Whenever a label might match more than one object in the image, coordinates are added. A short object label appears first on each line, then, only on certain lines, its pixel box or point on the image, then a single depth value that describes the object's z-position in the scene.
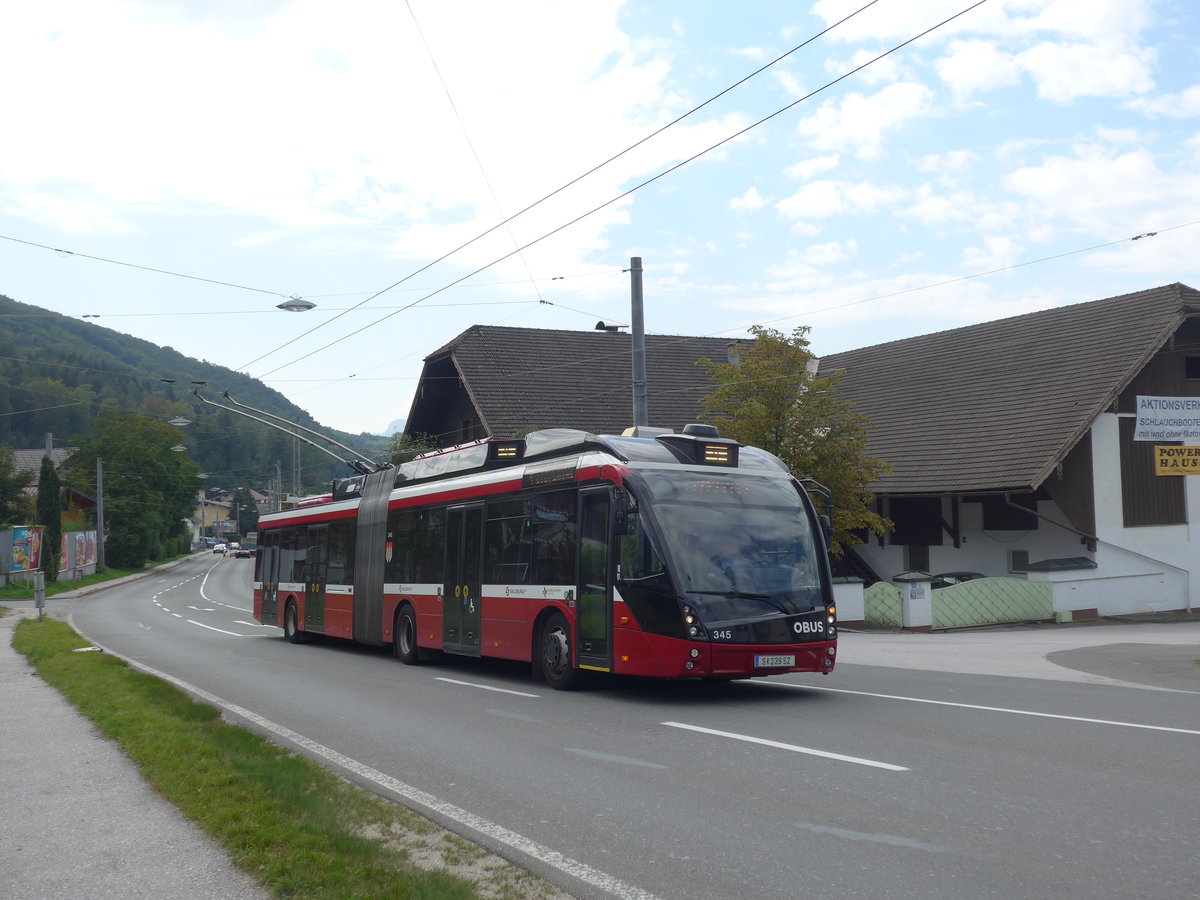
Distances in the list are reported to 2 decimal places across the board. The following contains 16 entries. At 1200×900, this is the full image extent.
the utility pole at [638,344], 21.64
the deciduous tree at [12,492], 66.31
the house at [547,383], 38.53
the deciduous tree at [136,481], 85.94
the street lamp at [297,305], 25.56
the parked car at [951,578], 28.53
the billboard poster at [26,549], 54.25
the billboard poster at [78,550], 66.81
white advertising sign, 27.20
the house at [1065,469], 28.27
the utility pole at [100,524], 71.25
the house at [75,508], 87.44
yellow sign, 26.81
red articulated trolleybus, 11.49
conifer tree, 59.25
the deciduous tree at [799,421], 26.78
